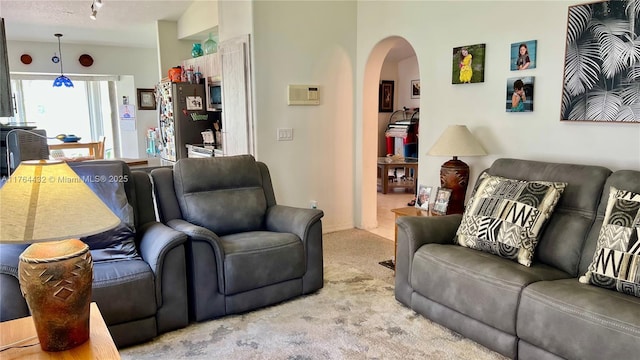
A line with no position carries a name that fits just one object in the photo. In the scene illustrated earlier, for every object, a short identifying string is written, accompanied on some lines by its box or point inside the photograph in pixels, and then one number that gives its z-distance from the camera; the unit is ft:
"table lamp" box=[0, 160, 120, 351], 4.58
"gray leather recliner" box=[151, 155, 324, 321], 9.21
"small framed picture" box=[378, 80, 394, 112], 29.04
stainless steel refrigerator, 19.15
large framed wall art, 8.70
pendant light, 25.85
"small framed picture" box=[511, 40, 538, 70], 10.37
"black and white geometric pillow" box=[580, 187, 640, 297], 6.98
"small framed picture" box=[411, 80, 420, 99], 28.17
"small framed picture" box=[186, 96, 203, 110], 19.33
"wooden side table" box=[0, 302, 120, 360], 5.11
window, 28.32
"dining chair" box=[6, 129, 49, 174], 11.75
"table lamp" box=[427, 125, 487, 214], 11.11
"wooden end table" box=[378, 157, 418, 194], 22.84
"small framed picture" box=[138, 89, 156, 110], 29.56
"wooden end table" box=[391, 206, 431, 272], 11.68
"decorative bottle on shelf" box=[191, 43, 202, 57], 20.18
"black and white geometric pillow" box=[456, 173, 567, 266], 8.49
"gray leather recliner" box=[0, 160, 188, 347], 7.26
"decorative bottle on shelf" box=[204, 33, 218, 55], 19.16
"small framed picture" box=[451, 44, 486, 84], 11.58
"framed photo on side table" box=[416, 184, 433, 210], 12.17
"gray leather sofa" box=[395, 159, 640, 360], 6.53
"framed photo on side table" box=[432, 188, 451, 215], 11.40
